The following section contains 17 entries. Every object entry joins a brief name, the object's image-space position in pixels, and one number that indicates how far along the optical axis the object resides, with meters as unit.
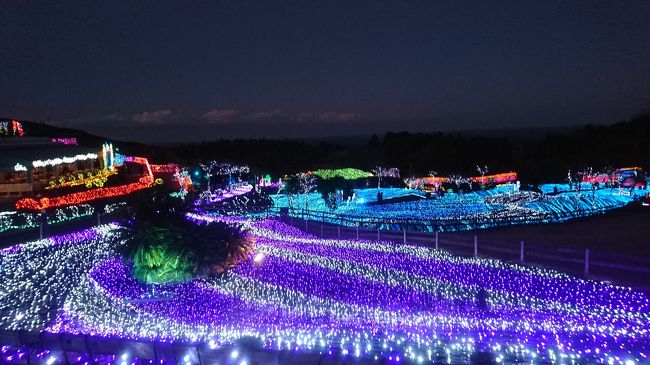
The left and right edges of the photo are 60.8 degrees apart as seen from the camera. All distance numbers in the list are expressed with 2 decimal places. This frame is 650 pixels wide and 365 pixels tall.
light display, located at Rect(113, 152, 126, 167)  36.08
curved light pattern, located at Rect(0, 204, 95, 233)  16.78
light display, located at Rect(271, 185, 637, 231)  18.72
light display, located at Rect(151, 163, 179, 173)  35.69
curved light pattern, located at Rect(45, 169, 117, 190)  25.52
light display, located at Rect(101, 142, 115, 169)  33.75
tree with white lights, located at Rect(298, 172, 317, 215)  26.96
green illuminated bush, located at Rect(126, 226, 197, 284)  11.42
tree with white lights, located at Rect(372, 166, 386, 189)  39.14
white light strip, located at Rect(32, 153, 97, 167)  26.27
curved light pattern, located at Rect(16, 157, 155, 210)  20.02
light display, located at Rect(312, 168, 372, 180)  34.38
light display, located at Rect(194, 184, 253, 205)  26.80
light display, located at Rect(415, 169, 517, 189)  37.10
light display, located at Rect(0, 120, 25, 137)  32.75
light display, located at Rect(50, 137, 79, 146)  34.83
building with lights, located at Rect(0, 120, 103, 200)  24.95
